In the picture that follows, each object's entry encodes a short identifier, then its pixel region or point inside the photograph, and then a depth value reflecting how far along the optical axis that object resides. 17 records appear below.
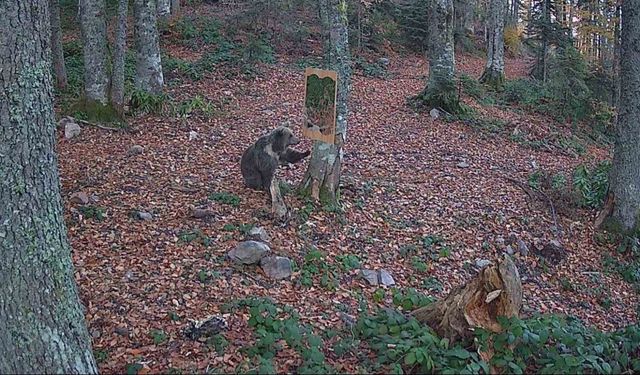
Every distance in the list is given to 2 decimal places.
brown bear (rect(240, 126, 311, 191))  6.63
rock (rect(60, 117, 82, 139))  8.84
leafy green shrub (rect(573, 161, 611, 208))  8.55
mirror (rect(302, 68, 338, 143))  6.12
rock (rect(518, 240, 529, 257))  6.92
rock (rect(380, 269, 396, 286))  5.54
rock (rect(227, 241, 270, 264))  5.23
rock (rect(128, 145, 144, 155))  8.27
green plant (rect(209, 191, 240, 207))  6.52
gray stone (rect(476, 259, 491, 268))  6.37
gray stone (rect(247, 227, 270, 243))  5.73
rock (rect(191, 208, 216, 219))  6.05
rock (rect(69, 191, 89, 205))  6.10
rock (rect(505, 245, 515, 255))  6.84
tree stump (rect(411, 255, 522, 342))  3.92
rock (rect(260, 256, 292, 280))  5.13
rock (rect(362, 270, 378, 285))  5.50
